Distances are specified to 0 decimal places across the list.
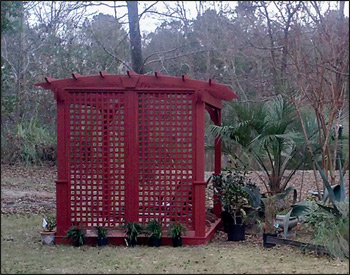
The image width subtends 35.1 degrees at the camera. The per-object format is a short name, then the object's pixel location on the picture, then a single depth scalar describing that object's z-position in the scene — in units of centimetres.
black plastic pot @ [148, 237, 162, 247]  751
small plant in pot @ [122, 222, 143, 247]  748
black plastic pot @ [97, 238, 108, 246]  753
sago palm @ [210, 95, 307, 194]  893
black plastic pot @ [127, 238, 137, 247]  752
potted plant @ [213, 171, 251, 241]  823
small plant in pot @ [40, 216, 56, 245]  765
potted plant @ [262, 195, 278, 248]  761
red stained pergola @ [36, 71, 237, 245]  767
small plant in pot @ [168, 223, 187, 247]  746
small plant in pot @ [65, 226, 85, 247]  746
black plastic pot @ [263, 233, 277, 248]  758
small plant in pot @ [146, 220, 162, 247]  747
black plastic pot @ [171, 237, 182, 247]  750
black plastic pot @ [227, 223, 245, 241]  823
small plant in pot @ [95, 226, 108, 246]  750
